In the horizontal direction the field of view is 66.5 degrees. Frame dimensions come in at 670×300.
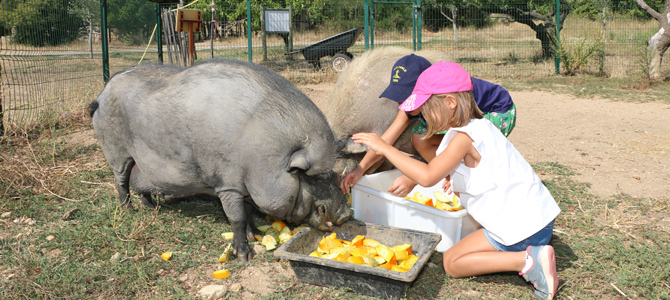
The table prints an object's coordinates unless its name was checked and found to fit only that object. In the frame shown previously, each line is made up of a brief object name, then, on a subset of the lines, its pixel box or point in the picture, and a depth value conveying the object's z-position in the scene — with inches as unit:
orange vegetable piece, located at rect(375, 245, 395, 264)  115.3
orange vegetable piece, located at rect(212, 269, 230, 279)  117.0
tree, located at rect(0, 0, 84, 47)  232.1
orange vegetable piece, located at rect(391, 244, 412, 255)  118.5
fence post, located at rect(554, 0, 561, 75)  471.8
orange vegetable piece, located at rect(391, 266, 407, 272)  112.4
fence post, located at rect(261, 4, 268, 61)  496.7
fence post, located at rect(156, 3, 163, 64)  386.4
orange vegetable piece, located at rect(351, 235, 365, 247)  124.1
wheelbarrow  522.9
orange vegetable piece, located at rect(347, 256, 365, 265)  112.5
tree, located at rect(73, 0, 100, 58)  286.2
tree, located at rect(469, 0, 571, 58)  575.2
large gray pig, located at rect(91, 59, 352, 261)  118.6
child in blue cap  145.8
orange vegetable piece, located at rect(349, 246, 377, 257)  117.3
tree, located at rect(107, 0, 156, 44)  338.3
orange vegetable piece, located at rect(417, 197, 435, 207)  149.1
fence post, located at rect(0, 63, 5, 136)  215.5
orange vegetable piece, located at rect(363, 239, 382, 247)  123.6
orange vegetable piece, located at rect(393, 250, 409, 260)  117.6
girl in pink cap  111.3
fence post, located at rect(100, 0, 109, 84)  300.2
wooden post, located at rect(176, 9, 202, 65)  257.1
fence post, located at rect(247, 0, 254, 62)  447.5
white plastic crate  128.6
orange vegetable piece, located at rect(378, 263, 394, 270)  114.1
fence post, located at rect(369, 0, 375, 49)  470.6
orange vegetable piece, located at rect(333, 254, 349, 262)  116.0
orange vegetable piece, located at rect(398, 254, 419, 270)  114.0
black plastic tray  104.6
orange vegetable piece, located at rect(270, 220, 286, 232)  142.1
